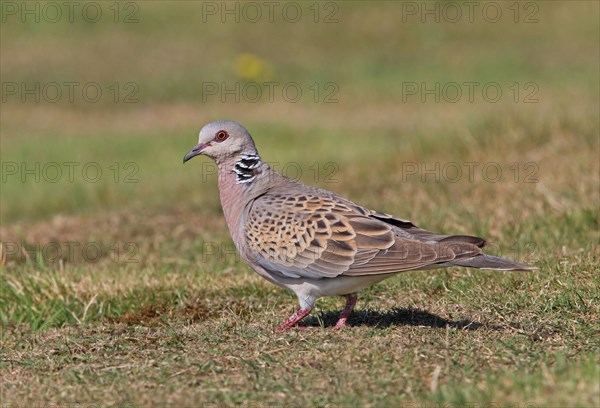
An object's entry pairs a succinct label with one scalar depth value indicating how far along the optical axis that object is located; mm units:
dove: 12070
